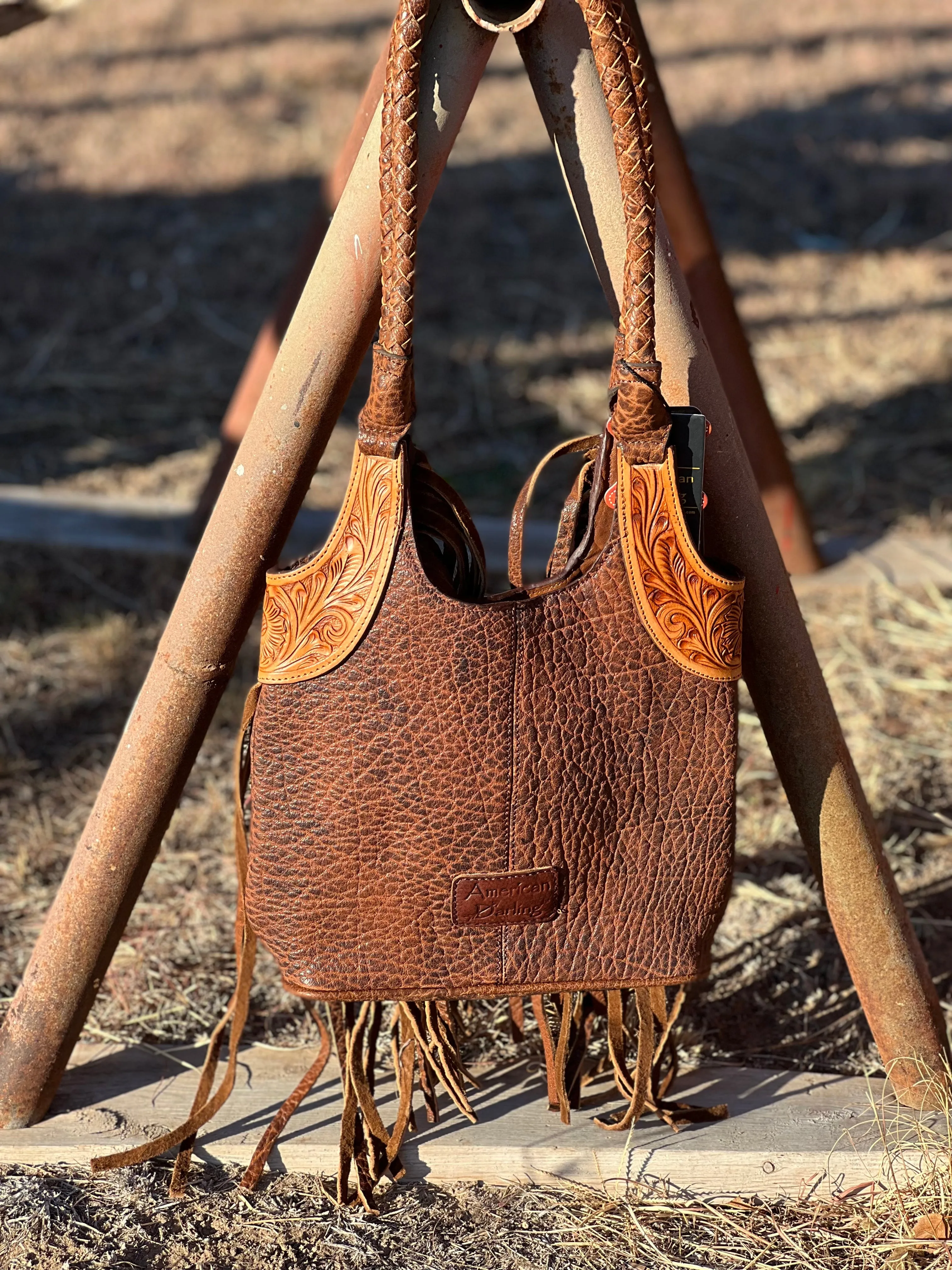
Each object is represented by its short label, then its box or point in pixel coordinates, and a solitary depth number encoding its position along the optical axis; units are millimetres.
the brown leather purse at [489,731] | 1191
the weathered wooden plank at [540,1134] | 1435
